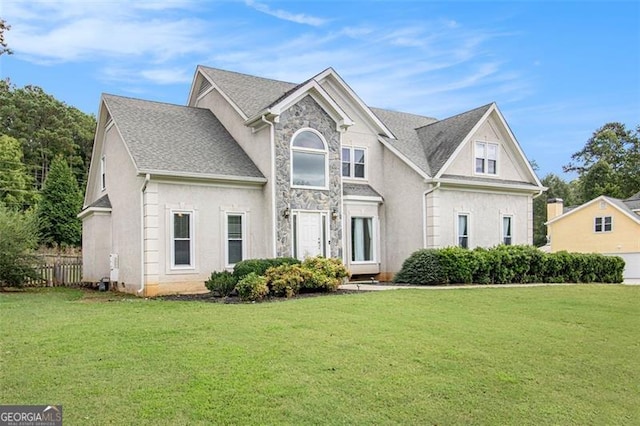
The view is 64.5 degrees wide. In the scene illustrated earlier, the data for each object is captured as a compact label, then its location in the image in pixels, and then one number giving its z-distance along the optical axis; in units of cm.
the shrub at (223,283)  1422
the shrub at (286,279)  1353
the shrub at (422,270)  1718
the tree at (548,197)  5922
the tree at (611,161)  5666
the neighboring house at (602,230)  3528
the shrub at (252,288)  1295
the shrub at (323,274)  1439
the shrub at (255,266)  1430
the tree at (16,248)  1759
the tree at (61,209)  3506
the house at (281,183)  1639
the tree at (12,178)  4294
